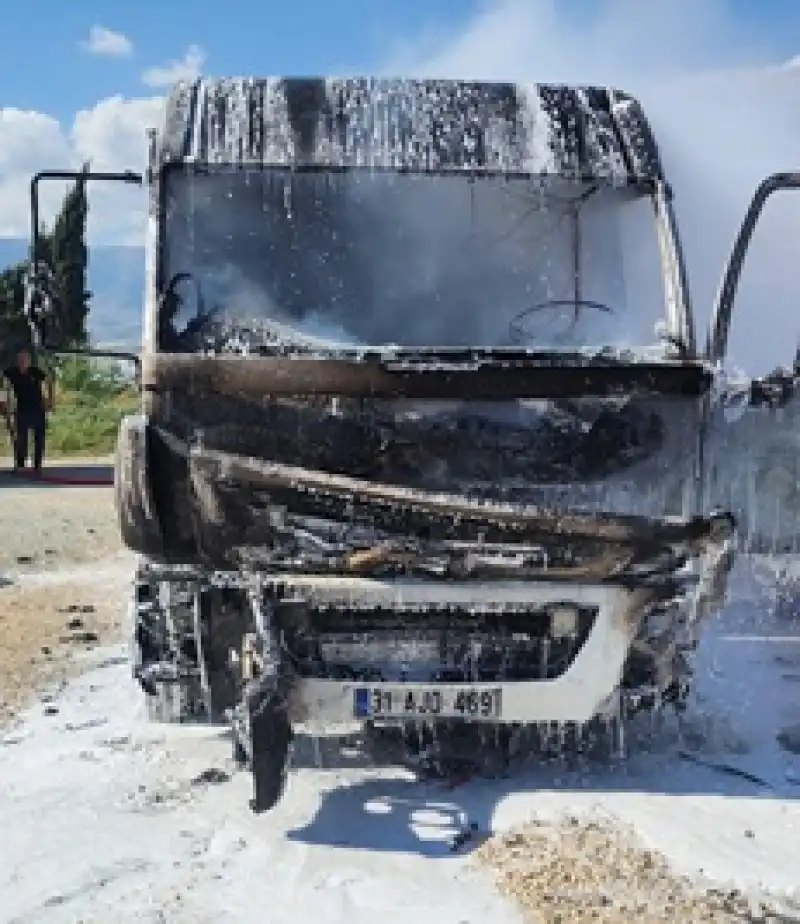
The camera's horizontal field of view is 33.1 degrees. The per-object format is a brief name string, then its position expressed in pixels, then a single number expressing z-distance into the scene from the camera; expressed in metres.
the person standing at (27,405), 15.90
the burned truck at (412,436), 4.75
